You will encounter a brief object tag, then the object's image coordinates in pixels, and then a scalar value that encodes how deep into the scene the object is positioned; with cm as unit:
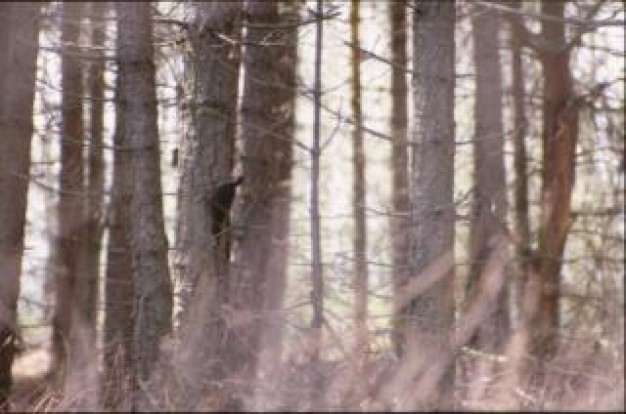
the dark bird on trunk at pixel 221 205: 1652
